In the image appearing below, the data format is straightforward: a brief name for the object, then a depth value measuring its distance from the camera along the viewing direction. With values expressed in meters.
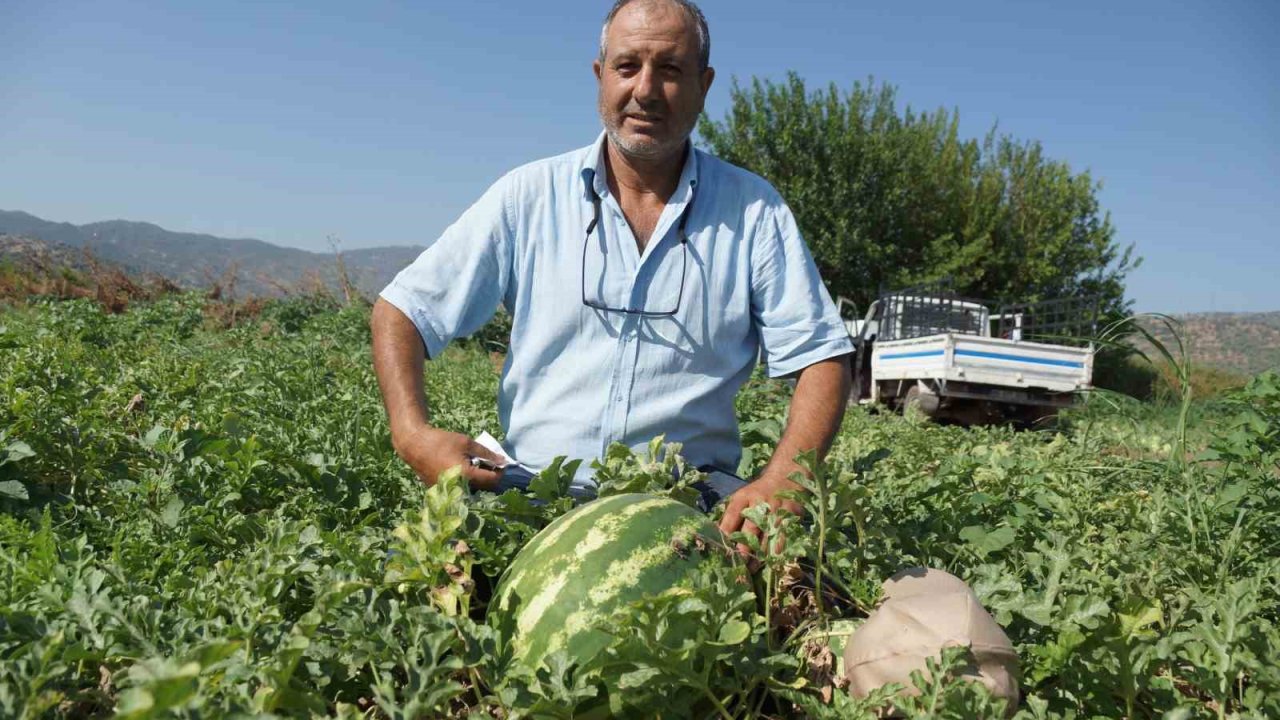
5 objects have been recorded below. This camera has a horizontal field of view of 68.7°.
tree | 28.48
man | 2.92
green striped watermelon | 1.69
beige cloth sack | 1.59
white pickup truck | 13.12
